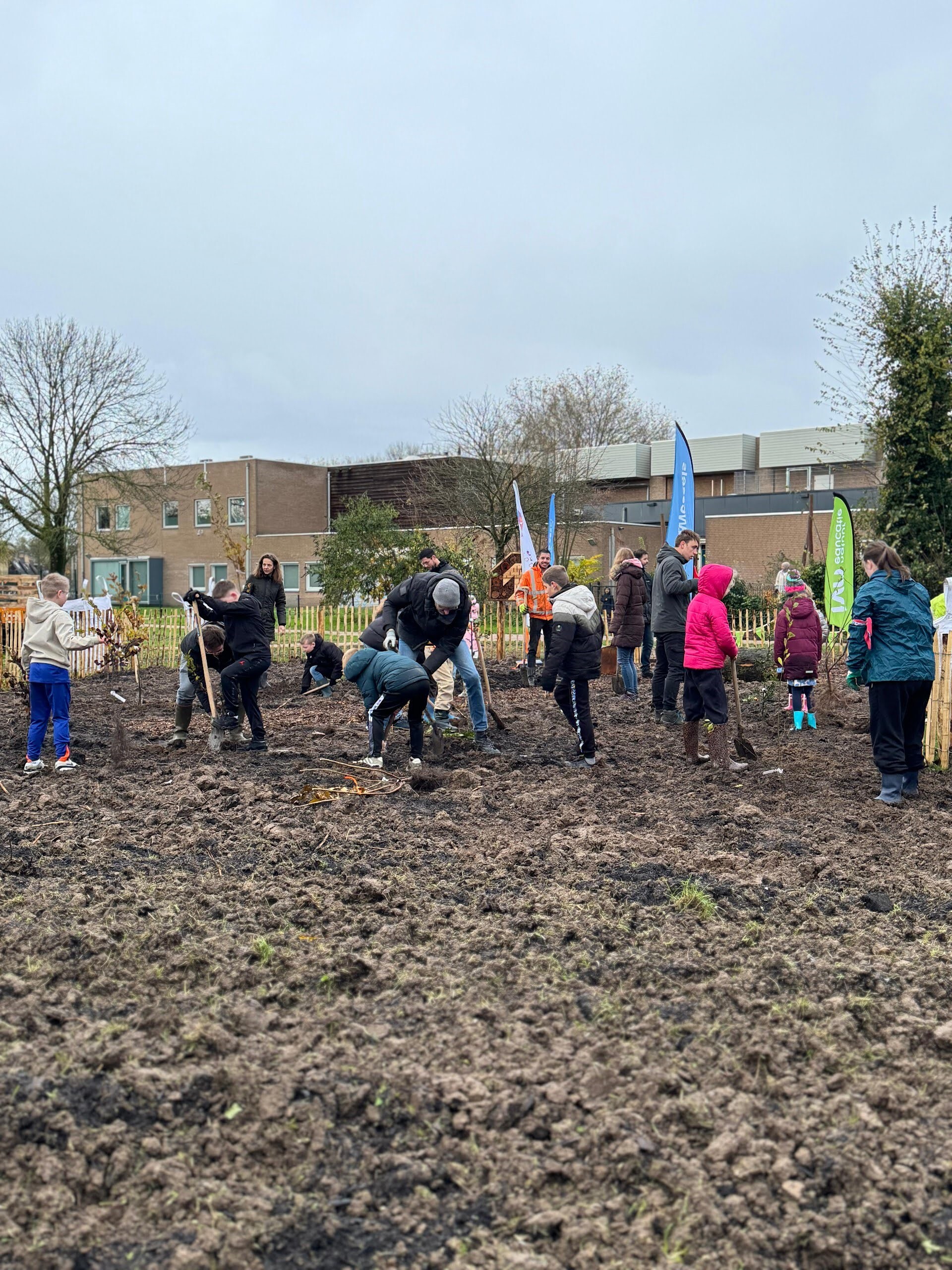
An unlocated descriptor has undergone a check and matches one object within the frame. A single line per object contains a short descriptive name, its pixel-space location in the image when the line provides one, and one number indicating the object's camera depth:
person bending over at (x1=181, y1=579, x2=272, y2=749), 9.07
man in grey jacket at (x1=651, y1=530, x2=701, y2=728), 9.98
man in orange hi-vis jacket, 13.95
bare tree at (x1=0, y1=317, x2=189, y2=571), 31.61
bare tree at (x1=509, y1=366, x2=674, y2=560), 32.50
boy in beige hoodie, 8.34
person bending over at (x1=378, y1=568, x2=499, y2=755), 8.50
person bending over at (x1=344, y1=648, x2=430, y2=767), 8.07
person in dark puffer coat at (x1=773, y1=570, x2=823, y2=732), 10.27
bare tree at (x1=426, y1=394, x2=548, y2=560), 29.34
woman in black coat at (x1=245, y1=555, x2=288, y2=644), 12.20
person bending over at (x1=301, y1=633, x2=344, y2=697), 13.28
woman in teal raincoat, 7.30
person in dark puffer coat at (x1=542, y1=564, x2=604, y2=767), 8.54
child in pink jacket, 8.42
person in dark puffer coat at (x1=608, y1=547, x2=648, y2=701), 12.55
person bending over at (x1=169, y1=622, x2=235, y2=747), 9.43
